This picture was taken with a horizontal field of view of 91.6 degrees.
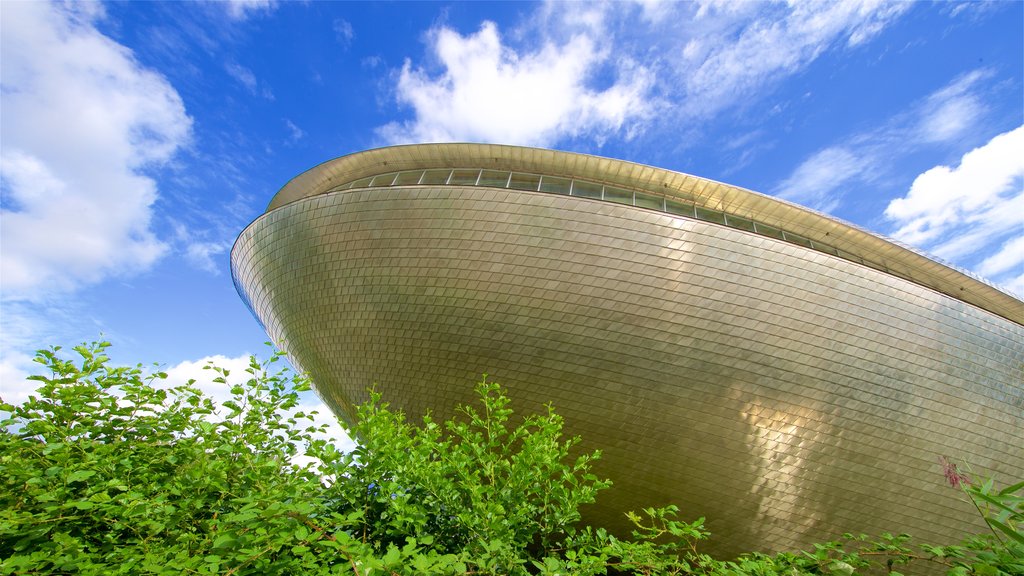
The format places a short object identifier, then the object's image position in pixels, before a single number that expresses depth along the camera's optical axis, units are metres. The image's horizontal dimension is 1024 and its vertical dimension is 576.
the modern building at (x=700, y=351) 10.53
